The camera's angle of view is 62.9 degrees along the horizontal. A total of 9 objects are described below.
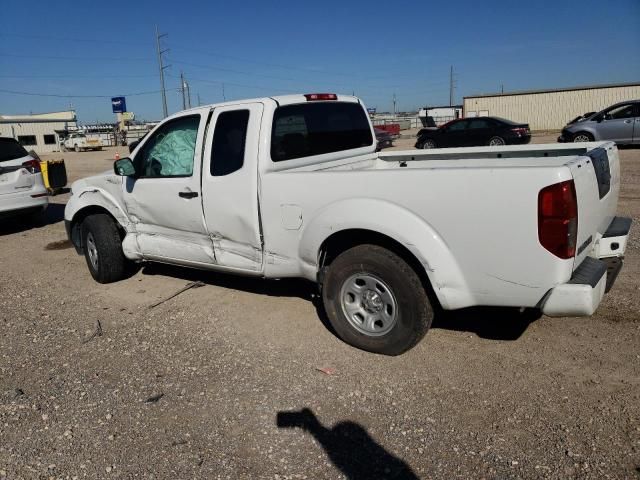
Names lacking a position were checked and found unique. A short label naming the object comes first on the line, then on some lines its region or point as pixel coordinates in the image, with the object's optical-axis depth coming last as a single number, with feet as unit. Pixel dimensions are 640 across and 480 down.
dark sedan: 63.72
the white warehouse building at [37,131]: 173.06
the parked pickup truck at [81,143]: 155.53
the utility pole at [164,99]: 130.23
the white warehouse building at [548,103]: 114.01
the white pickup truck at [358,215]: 9.91
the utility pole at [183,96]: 140.09
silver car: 54.70
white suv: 28.09
